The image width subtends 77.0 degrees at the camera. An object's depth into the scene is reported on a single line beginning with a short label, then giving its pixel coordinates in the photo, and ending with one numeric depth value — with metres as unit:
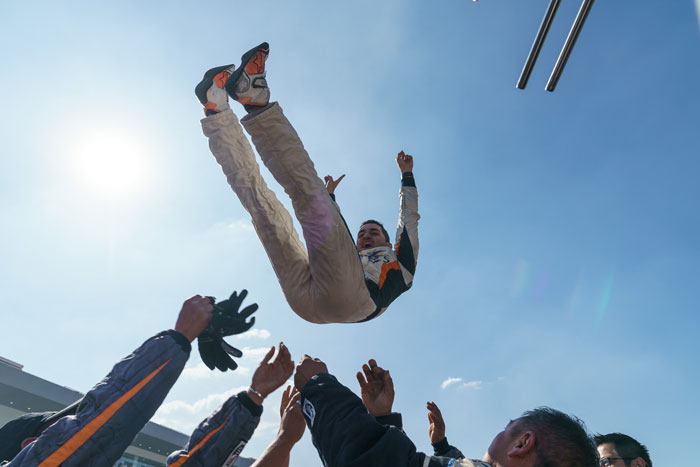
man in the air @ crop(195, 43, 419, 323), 2.61
